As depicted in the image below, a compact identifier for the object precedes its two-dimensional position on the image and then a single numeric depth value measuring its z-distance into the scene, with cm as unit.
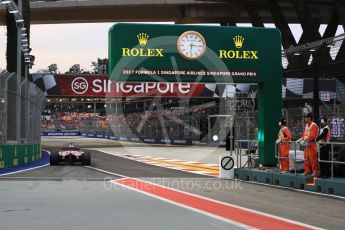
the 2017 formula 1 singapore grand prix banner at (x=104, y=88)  4931
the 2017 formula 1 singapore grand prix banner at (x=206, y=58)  1664
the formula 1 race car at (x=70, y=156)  2459
